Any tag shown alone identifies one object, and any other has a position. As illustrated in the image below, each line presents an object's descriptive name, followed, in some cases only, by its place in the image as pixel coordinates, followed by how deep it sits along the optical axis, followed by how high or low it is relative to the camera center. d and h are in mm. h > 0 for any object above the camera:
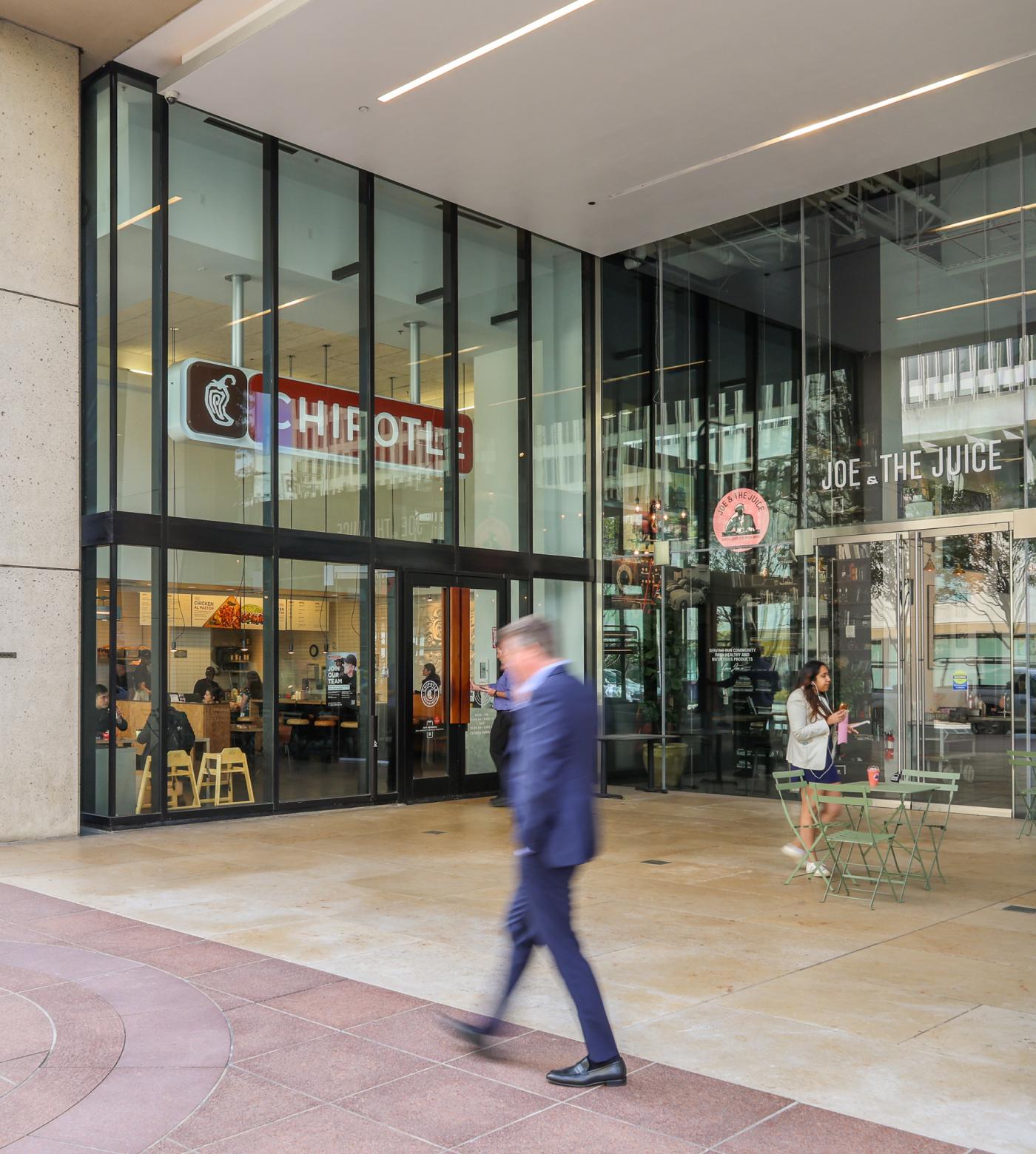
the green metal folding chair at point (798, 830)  7930 -1412
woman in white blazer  8273 -741
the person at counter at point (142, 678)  10234 -366
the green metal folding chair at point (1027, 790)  9918 -1431
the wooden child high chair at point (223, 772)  10750 -1273
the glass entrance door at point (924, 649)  11406 -234
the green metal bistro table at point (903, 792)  7359 -1084
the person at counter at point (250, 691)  10969 -532
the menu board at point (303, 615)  11352 +189
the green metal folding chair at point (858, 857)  7145 -1635
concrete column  9602 +1648
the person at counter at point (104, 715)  10133 -681
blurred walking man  3908 -644
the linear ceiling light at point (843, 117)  9820 +4674
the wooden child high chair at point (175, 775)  10273 -1245
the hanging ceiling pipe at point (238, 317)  11125 +3040
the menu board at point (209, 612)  10402 +212
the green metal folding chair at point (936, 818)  7785 -1658
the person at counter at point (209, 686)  10641 -470
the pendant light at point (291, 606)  11367 +275
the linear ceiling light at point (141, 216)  10453 +3786
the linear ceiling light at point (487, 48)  8914 +4733
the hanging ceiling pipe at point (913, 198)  12078 +4480
